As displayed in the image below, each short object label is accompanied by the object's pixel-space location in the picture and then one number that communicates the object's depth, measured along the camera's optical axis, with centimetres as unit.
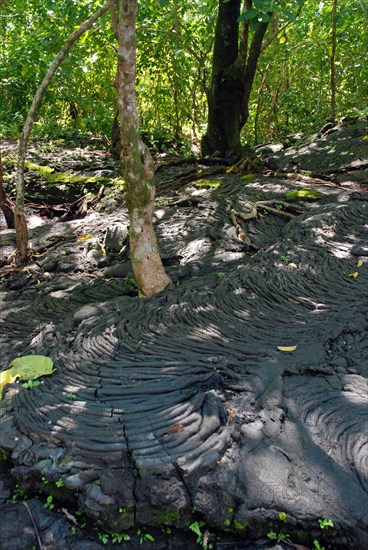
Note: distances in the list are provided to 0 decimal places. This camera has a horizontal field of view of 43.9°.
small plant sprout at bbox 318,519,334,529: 198
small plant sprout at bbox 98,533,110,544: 212
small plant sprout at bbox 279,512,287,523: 203
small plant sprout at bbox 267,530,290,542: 203
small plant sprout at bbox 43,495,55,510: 227
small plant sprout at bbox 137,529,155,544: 212
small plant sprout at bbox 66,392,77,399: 276
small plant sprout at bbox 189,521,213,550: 206
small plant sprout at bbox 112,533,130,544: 211
